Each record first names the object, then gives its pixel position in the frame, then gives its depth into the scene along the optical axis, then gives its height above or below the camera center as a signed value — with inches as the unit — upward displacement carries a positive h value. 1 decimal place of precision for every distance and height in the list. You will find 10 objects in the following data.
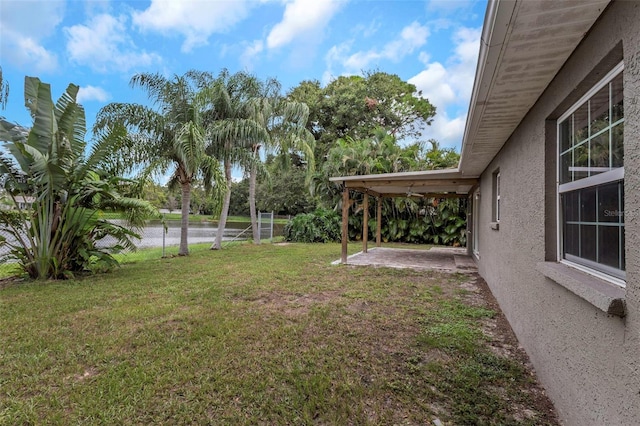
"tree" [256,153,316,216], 1184.8 +81.4
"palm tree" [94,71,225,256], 370.0 +95.1
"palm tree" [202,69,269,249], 446.0 +127.9
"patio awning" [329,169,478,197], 332.2 +37.5
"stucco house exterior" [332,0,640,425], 64.9 +8.9
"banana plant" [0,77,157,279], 255.8 +23.4
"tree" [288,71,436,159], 1002.1 +339.1
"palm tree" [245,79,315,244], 502.9 +149.5
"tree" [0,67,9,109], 250.1 +95.0
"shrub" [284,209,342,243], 653.9 -23.7
